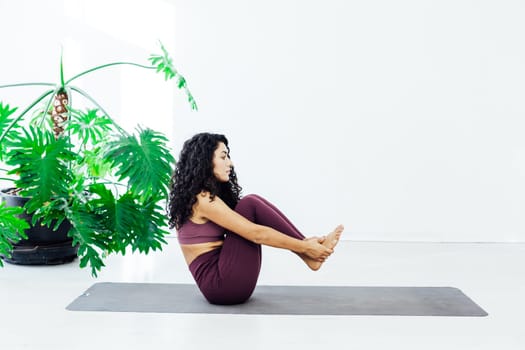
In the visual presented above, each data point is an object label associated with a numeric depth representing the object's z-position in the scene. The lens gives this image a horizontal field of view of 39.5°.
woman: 3.26
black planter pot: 4.33
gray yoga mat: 3.37
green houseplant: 3.71
